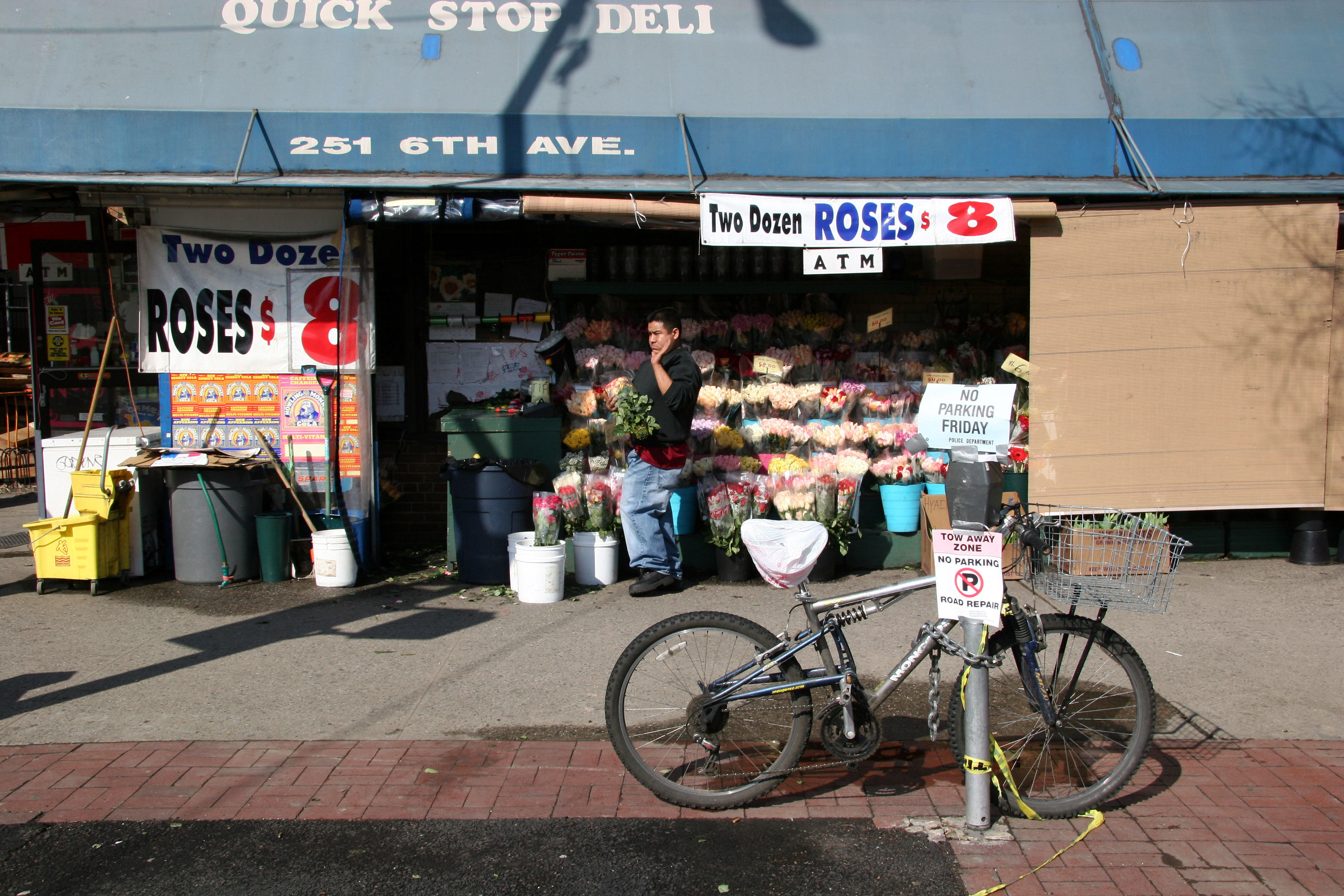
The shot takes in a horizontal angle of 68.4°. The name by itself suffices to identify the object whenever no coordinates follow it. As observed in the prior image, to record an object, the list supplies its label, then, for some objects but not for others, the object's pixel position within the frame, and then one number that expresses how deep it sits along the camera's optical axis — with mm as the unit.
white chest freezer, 7469
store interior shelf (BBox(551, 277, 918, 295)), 8125
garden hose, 7176
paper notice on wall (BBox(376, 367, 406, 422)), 8406
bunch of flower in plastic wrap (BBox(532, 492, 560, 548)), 6887
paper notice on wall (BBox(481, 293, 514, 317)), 8414
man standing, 6668
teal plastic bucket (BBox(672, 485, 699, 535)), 7410
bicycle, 3561
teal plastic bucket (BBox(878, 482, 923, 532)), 7645
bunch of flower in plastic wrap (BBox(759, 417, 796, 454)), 7867
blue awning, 7293
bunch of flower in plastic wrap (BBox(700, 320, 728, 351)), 8305
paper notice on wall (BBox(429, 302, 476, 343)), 8391
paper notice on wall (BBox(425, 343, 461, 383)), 8414
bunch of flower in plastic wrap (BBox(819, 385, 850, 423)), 8086
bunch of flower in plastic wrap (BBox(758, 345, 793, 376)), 8164
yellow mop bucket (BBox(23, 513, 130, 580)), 6891
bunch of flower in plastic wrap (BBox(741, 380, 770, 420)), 7969
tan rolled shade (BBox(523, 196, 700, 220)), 7051
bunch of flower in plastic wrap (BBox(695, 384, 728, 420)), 7871
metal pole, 3617
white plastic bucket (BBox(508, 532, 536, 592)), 6906
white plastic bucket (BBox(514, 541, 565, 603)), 6762
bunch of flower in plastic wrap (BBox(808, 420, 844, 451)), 7914
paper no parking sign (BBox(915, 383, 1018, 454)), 6422
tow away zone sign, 3531
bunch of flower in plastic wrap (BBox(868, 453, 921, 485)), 7695
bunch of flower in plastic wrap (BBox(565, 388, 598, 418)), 7816
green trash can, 7219
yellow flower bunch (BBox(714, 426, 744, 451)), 7715
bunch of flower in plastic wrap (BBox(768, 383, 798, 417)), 7949
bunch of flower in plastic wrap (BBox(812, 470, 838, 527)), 7109
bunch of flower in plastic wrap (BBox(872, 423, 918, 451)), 7859
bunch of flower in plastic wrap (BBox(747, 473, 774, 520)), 7215
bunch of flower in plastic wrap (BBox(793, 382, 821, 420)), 8062
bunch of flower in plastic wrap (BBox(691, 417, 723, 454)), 7781
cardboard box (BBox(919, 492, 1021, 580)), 7285
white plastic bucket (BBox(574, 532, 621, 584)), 7234
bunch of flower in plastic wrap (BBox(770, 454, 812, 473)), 7547
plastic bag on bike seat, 3822
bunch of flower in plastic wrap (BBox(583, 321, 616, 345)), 8172
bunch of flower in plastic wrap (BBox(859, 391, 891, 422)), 8164
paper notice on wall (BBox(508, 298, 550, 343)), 8406
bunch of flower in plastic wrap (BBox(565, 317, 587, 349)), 8180
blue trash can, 7168
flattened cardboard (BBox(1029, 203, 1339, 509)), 7391
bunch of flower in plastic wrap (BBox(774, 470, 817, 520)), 7109
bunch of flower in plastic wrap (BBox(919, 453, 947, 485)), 7770
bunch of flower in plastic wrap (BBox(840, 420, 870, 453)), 7887
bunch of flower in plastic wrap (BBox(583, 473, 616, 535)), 7215
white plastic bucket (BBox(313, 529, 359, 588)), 7141
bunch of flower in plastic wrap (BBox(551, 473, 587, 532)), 7203
